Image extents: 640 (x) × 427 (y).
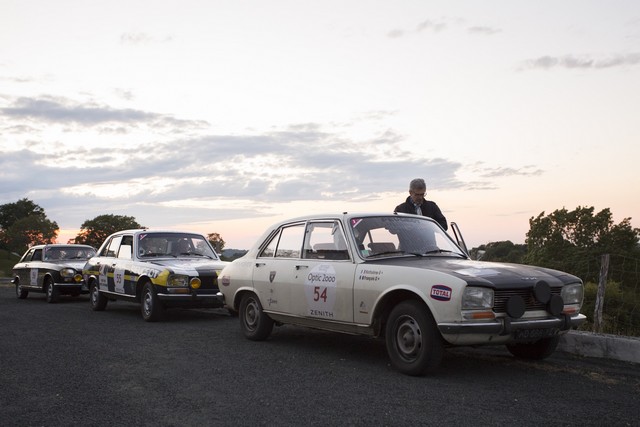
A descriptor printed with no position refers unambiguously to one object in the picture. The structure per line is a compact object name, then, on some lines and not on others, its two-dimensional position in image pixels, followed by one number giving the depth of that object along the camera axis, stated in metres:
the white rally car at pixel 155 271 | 11.65
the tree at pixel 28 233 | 68.38
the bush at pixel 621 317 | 9.82
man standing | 9.51
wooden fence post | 8.79
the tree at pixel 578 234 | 61.28
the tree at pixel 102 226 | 61.03
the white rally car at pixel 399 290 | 6.26
